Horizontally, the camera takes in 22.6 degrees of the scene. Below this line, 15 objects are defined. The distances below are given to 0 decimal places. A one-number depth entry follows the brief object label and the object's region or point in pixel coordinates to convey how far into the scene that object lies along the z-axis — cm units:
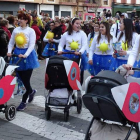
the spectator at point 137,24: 2204
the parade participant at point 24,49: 671
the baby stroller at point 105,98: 366
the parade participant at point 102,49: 714
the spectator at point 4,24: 971
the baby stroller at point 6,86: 580
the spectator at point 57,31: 1161
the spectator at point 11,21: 1109
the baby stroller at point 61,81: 593
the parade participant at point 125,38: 640
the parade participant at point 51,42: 1137
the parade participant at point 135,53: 463
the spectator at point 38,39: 1298
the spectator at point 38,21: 1405
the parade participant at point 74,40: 691
